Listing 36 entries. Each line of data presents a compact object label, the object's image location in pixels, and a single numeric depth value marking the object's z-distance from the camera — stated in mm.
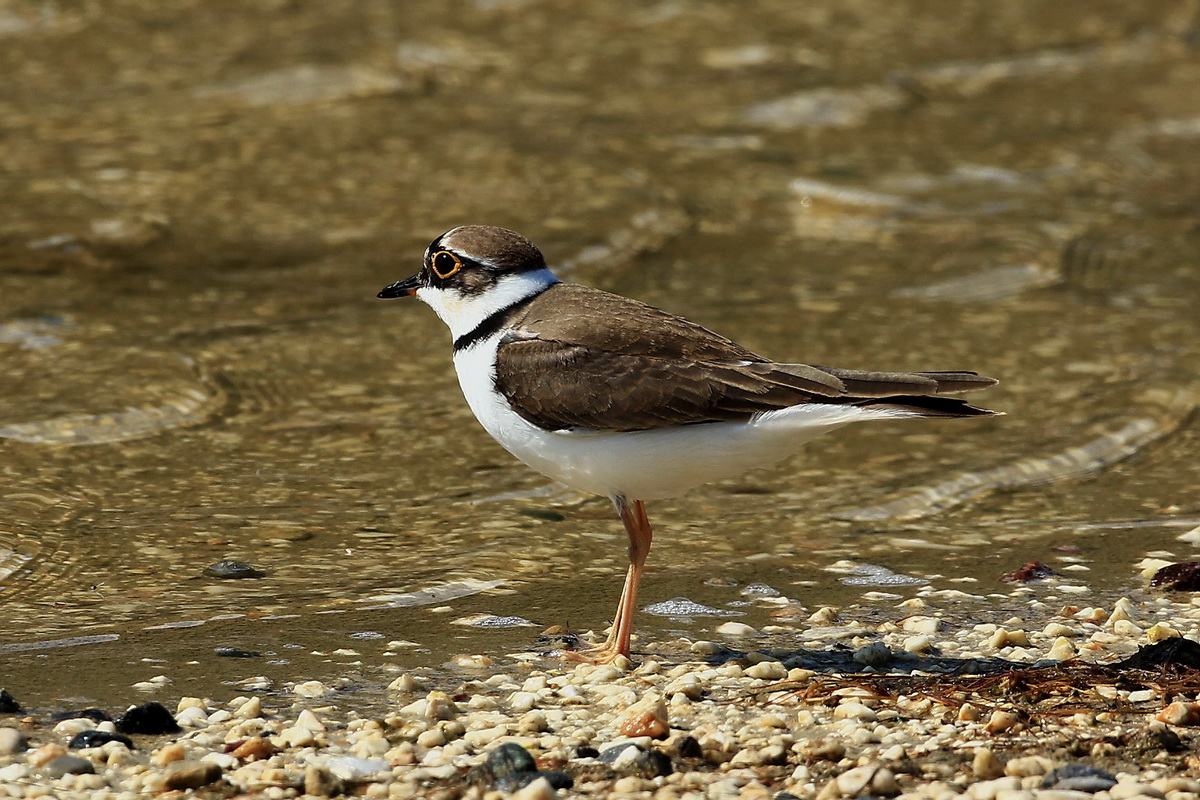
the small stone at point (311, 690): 10844
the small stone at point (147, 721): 10016
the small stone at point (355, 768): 9531
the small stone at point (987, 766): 9250
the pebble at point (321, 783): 9312
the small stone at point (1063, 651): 11391
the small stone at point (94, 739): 9766
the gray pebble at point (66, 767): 9430
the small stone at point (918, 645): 11672
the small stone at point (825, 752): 9633
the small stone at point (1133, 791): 8758
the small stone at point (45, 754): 9516
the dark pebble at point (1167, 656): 10727
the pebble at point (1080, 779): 8906
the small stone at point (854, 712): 10156
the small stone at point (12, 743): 9687
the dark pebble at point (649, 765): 9500
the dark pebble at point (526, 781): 9312
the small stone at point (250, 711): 10297
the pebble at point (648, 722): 9977
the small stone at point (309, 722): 10117
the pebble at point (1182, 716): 9750
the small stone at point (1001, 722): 9820
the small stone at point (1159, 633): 11648
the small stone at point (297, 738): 9922
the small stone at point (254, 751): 9711
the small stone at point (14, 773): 9320
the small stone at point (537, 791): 9078
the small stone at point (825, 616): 12414
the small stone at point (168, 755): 9594
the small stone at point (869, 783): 9086
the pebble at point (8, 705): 10277
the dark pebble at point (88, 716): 10187
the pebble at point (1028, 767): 9195
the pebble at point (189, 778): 9312
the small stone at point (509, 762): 9453
